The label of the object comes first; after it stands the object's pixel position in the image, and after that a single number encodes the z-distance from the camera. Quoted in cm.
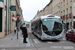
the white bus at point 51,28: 1612
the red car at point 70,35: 1606
